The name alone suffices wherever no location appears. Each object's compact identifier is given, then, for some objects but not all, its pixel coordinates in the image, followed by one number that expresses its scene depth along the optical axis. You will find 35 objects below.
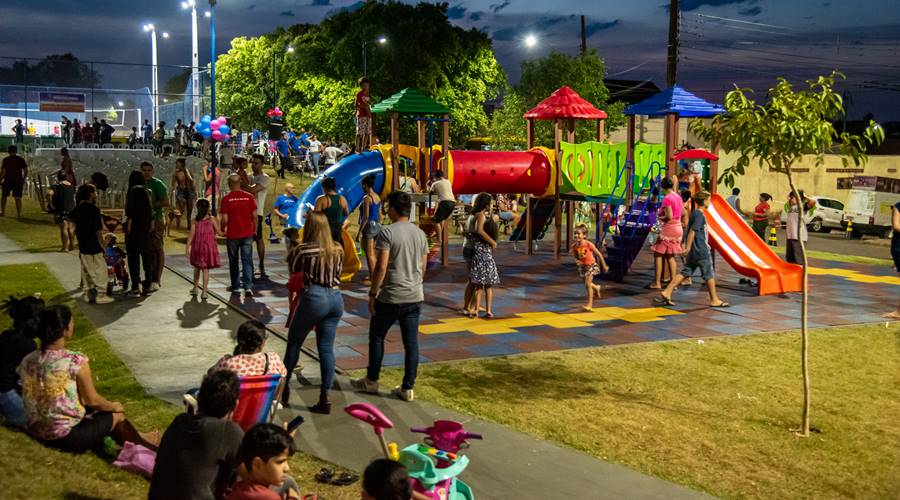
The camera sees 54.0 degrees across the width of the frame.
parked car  32.41
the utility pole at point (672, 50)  28.72
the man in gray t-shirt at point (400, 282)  7.80
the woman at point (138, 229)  12.62
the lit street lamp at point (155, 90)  39.62
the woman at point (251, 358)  5.84
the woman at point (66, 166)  20.18
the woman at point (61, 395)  5.83
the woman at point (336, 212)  13.32
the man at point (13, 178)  22.34
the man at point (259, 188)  14.87
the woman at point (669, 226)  14.38
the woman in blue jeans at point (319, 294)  7.43
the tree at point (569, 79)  42.06
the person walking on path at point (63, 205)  16.61
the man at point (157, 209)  13.14
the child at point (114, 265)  12.98
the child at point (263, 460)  4.23
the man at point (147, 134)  38.16
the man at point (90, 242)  11.84
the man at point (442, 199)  14.44
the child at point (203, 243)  12.73
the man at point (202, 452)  4.53
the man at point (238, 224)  12.51
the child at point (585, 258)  13.21
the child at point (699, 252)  13.75
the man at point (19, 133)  36.38
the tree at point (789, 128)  7.72
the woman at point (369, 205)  13.77
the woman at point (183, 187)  17.55
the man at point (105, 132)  34.53
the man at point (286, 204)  17.53
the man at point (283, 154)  37.62
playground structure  16.06
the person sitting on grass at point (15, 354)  6.30
